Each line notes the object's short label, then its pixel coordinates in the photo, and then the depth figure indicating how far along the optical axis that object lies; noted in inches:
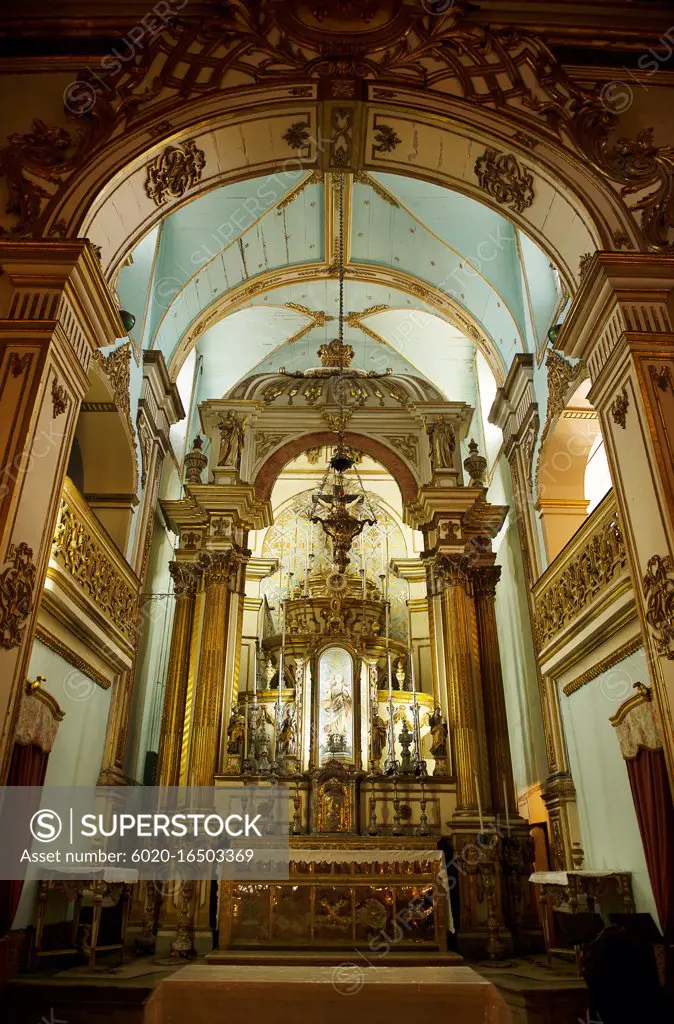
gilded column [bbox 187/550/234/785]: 392.5
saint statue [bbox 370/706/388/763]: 422.3
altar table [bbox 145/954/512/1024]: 178.4
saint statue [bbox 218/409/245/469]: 480.7
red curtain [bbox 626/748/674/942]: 215.5
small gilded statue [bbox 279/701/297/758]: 415.5
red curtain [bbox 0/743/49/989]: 215.4
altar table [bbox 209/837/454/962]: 296.5
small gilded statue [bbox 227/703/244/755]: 400.3
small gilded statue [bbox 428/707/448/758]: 401.4
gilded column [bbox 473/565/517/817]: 390.6
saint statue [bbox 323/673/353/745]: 430.0
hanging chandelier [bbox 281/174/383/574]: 374.9
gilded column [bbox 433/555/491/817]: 387.9
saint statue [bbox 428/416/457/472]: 481.7
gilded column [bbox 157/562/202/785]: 391.5
